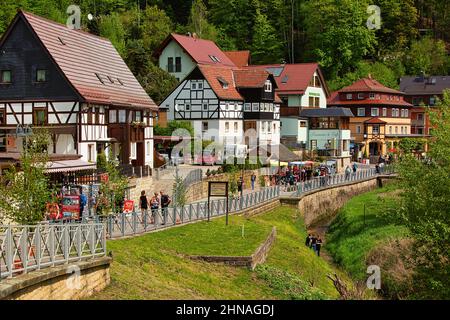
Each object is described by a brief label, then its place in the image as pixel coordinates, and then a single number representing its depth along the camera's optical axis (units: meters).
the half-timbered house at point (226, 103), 64.25
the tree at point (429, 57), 102.50
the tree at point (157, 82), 69.75
